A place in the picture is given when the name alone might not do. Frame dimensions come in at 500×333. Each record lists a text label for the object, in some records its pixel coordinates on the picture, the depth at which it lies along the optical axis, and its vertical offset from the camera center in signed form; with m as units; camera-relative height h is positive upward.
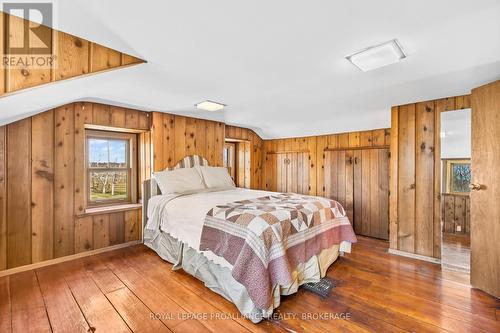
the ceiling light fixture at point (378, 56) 1.62 +0.84
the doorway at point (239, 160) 5.14 +0.11
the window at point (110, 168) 3.28 -0.04
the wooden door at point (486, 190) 2.02 -0.22
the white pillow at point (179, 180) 3.14 -0.21
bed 1.73 -0.69
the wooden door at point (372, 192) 3.68 -0.44
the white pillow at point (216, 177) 3.60 -0.19
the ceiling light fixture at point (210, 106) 3.08 +0.83
